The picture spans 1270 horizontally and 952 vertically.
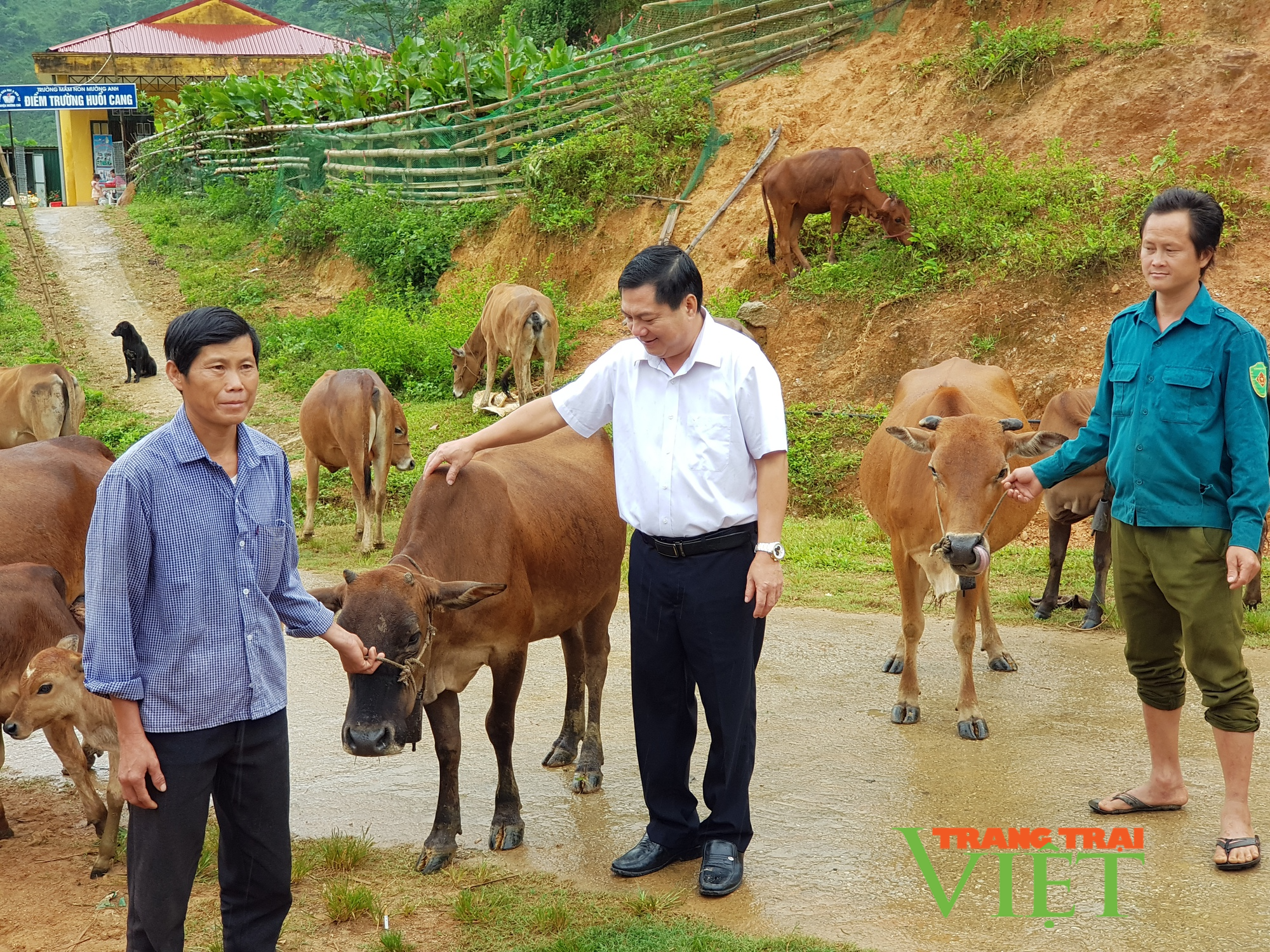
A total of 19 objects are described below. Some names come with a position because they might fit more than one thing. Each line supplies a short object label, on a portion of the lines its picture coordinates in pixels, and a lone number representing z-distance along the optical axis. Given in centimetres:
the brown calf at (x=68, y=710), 463
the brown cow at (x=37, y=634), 492
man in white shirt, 411
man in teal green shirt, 414
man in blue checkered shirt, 296
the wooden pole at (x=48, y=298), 1712
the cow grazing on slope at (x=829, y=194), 1437
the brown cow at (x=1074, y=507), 795
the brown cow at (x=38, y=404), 1122
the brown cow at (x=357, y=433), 1045
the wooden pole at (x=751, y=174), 1669
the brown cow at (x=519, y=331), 1462
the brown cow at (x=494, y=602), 421
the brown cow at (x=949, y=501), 563
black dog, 1658
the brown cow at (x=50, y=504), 611
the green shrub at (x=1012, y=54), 1559
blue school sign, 2925
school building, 3909
